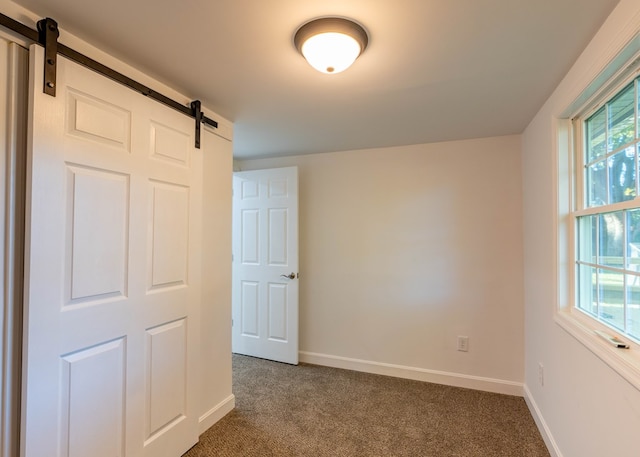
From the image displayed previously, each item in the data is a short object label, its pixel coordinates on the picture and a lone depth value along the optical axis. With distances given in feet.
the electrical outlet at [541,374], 7.04
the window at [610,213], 4.20
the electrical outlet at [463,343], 9.32
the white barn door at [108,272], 4.09
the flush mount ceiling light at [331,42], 4.24
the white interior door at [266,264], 10.73
